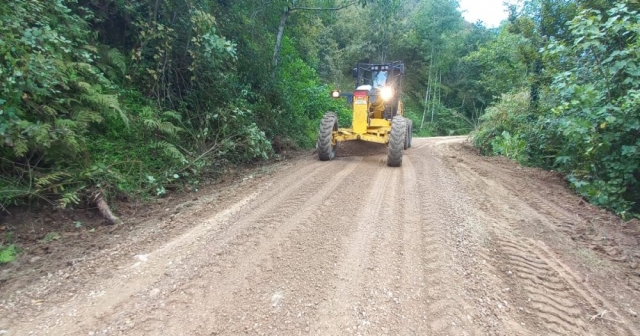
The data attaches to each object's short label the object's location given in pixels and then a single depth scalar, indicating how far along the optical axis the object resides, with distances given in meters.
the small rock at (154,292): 2.50
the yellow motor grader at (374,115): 6.80
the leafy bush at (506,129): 8.76
